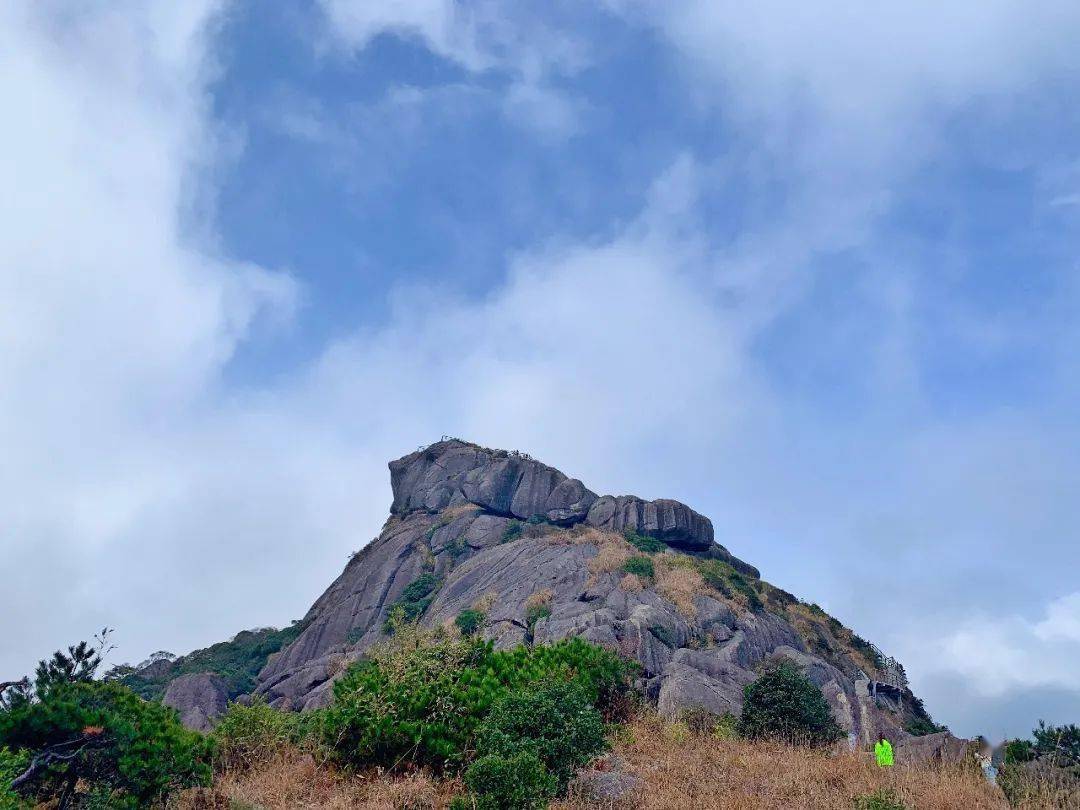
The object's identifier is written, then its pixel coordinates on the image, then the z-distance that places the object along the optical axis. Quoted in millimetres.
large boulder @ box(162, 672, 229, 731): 53625
